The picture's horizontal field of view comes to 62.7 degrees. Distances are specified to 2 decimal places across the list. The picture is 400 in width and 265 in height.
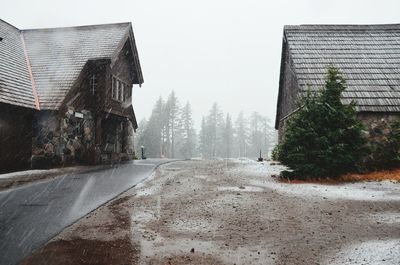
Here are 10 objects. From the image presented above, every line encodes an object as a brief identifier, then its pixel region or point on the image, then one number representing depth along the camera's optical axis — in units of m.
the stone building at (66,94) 15.38
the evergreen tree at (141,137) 67.04
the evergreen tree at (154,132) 66.62
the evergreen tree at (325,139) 12.20
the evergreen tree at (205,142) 87.31
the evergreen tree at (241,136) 99.12
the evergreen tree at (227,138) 85.38
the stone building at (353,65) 15.95
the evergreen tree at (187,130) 80.74
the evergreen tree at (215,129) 87.79
